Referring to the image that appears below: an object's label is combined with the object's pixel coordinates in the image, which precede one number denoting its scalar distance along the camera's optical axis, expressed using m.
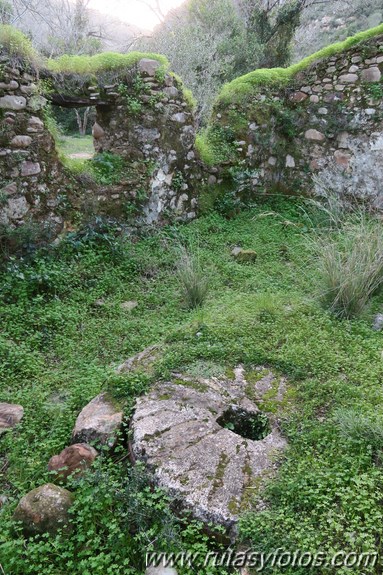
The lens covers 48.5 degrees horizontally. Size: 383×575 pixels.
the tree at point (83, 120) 16.86
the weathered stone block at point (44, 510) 2.06
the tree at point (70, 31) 12.23
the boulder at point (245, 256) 5.51
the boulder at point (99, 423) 2.57
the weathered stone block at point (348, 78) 6.74
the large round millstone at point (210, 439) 2.12
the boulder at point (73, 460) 2.38
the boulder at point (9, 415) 2.85
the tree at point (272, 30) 13.19
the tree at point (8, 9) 7.05
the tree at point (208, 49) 13.56
